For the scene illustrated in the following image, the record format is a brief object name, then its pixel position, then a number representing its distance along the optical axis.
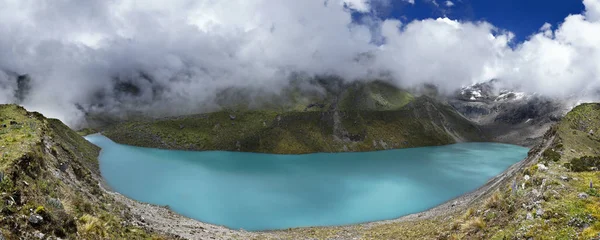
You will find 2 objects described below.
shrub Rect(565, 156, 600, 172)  32.16
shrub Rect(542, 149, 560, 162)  41.72
